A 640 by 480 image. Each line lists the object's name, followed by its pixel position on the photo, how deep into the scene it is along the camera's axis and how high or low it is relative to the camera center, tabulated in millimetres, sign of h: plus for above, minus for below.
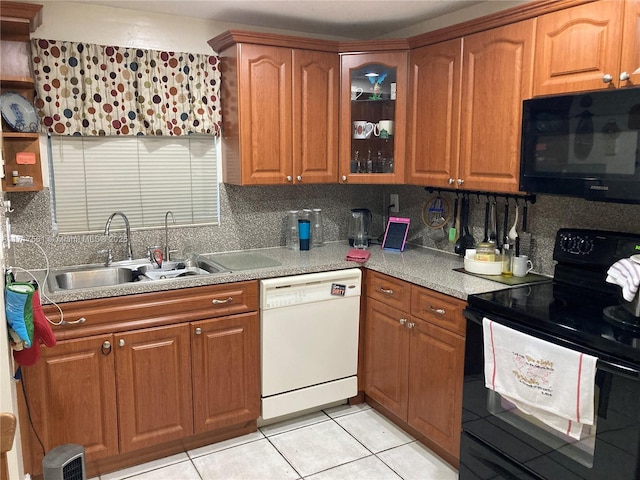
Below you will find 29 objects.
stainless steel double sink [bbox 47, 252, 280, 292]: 2781 -555
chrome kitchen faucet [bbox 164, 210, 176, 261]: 3059 -414
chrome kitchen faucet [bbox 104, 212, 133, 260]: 2877 -329
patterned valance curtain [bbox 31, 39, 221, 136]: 2693 +426
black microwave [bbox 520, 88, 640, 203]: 1926 +84
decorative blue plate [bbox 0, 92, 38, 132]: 2445 +265
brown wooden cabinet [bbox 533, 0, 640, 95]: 1977 +475
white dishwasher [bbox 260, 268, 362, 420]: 2801 -937
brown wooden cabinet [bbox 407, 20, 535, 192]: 2453 +304
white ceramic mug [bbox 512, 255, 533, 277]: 2609 -486
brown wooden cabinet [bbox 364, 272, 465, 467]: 2445 -967
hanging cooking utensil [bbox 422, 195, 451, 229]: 3256 -277
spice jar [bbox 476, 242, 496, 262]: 2650 -427
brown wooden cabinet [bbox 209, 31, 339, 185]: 2945 +344
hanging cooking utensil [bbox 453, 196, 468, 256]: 3070 -368
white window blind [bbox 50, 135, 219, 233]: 2824 -64
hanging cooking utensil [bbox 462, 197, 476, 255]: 3050 -407
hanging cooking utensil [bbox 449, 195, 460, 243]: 3152 -361
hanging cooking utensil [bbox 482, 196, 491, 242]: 2932 -309
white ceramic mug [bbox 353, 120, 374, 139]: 3215 +235
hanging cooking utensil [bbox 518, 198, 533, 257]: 2730 -364
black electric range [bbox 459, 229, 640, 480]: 1690 -700
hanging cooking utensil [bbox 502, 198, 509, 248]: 2807 -297
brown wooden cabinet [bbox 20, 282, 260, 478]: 2334 -991
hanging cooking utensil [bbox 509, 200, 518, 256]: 2760 -348
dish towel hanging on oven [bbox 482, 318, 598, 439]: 1779 -756
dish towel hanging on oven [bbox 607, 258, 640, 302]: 1815 -383
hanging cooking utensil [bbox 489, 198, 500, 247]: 2910 -309
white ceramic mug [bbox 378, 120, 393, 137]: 3172 +245
